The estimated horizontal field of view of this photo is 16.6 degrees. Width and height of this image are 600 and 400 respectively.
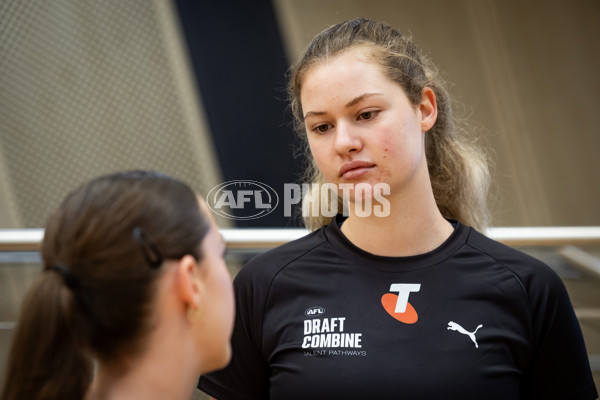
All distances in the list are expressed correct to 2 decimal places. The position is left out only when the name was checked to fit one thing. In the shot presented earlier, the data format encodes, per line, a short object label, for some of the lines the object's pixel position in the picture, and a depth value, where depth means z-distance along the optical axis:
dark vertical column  4.46
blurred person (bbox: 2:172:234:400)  2.26
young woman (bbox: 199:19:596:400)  2.46
